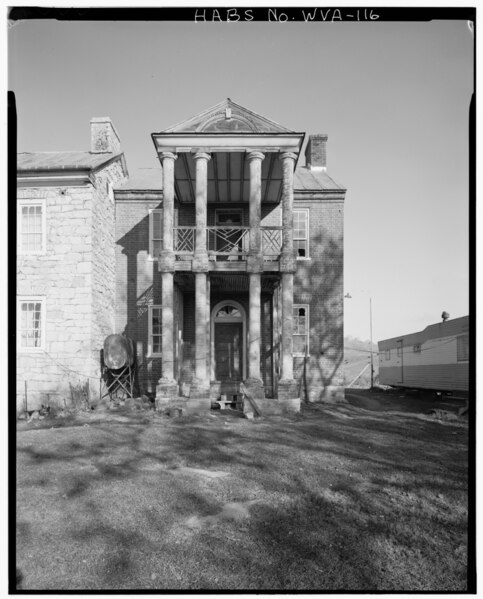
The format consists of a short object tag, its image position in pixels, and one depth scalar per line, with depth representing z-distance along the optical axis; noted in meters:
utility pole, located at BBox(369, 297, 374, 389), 32.47
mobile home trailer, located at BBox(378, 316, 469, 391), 16.28
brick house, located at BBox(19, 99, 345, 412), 16.25
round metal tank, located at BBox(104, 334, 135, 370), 15.14
